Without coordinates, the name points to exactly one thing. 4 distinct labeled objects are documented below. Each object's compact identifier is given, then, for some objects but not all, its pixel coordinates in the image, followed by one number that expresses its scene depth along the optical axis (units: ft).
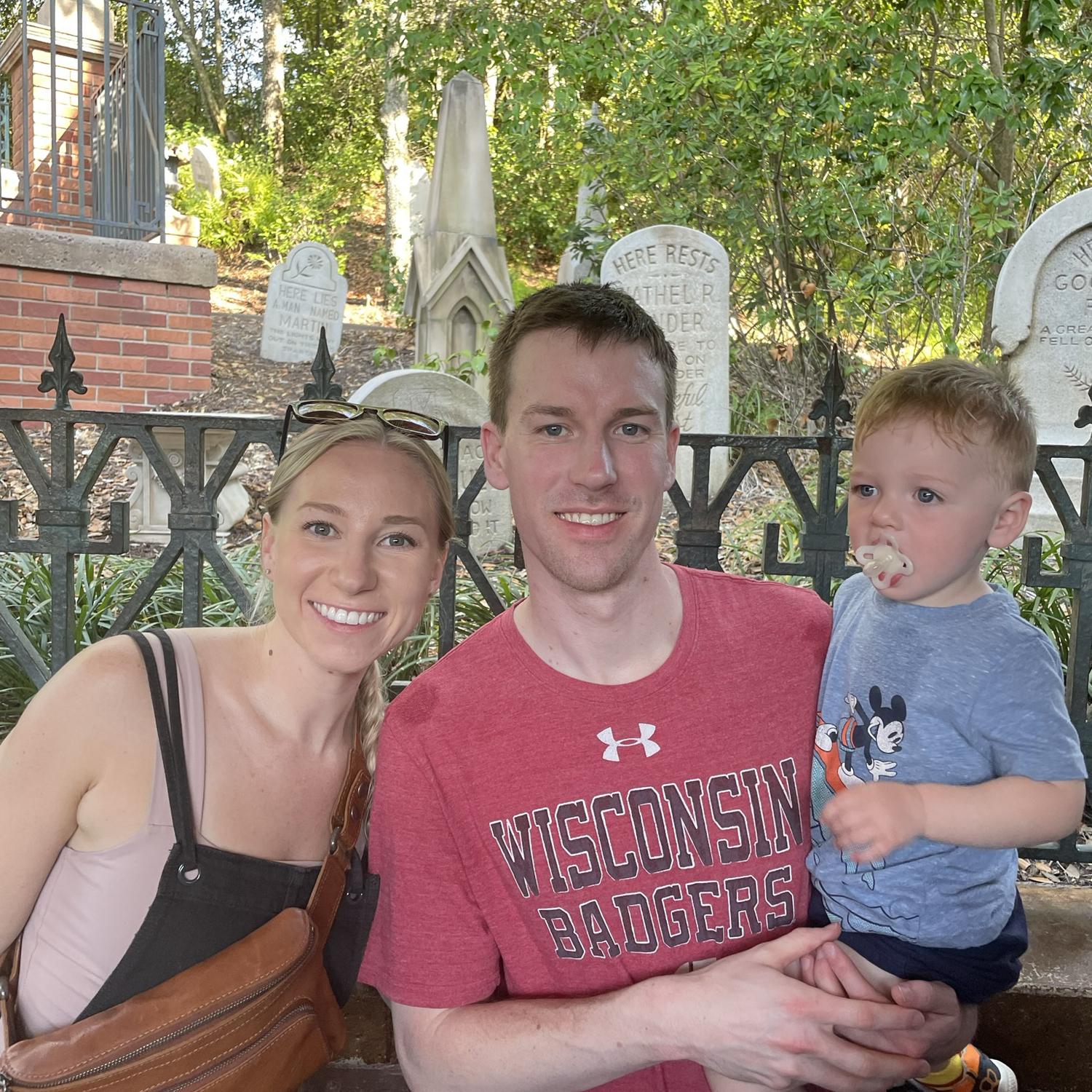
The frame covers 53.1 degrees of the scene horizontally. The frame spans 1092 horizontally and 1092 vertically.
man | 5.16
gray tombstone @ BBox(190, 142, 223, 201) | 68.59
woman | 5.15
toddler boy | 5.27
